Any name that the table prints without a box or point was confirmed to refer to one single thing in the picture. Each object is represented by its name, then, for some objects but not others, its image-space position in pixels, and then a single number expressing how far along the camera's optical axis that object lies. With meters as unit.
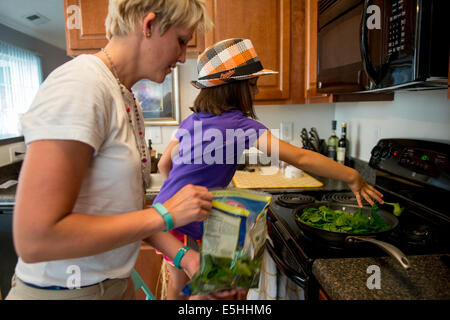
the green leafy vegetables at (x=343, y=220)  1.01
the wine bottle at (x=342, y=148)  2.07
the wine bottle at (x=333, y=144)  2.16
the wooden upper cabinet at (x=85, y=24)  1.85
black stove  0.98
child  1.24
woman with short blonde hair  0.49
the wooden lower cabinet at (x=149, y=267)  1.84
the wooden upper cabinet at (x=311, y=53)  1.86
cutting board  1.81
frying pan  0.79
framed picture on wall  2.33
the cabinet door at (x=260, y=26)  1.92
